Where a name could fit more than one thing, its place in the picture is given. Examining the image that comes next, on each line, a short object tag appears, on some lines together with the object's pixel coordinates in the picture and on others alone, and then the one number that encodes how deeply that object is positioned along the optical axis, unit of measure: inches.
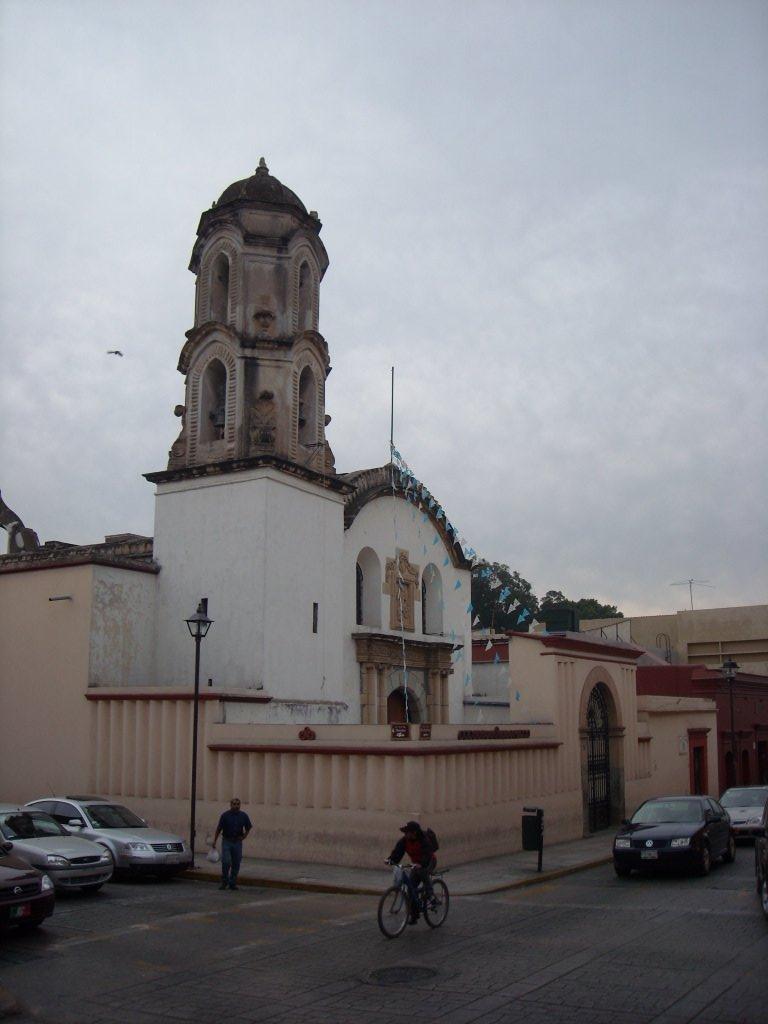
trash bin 708.7
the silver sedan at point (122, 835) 633.0
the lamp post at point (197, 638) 717.3
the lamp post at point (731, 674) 1321.4
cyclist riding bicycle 481.7
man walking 621.6
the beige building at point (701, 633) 2284.7
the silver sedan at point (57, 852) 563.8
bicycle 464.8
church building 753.0
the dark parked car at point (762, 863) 500.7
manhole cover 382.0
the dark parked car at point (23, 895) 447.5
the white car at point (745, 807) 904.9
